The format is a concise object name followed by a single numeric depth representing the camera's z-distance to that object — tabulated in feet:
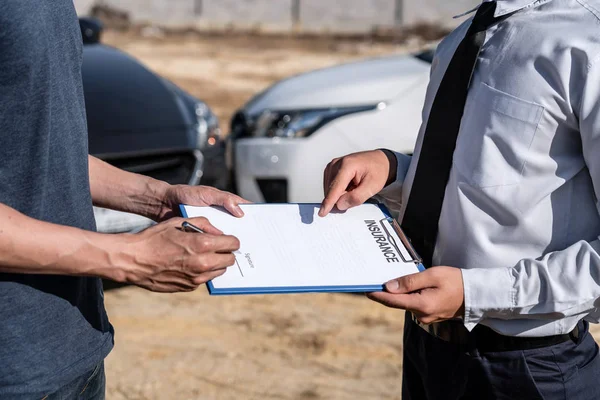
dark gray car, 11.97
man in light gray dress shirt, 5.89
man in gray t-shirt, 5.60
